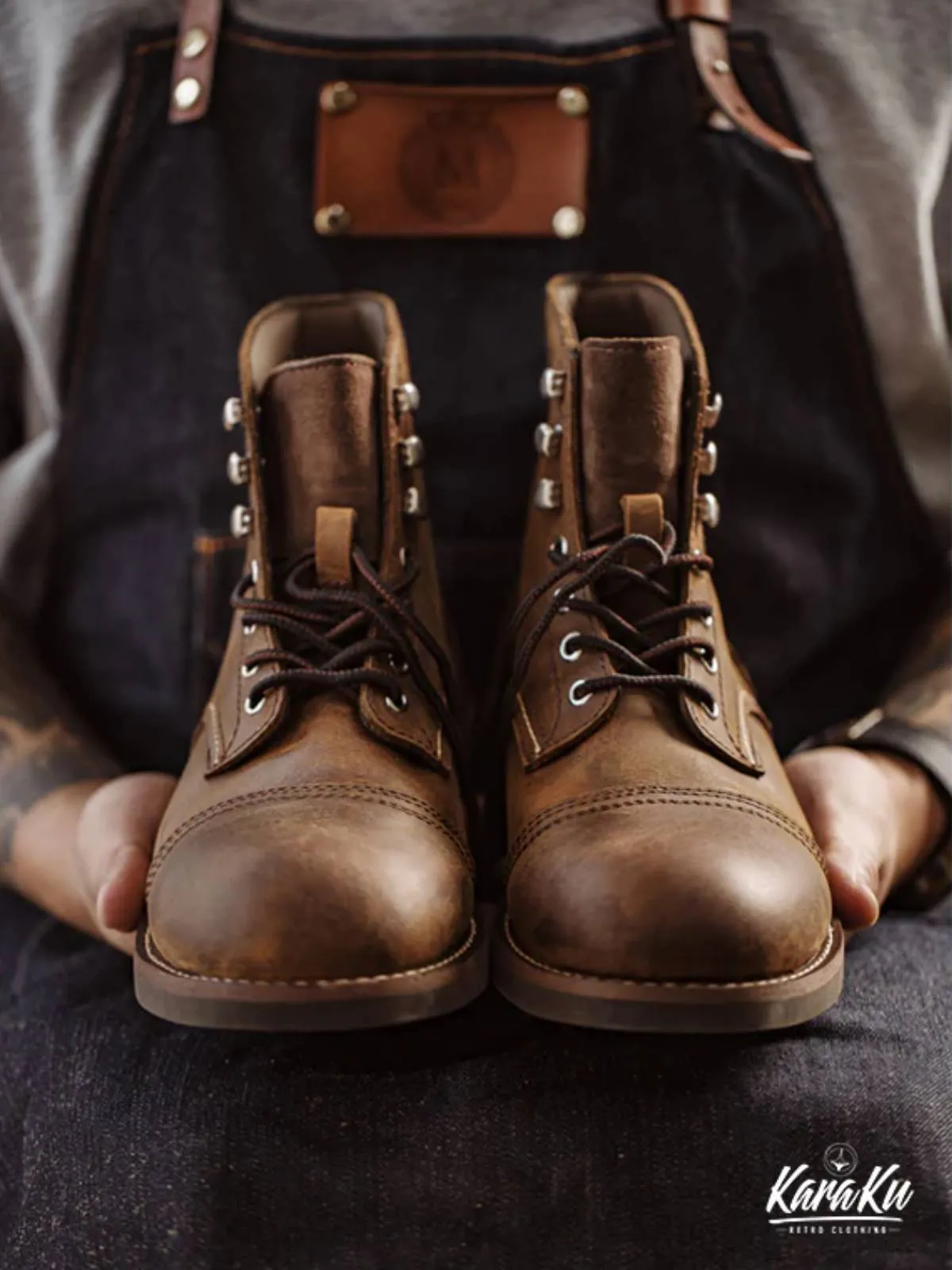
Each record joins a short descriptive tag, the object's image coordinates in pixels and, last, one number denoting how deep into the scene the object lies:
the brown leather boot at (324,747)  0.65
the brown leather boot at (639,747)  0.65
